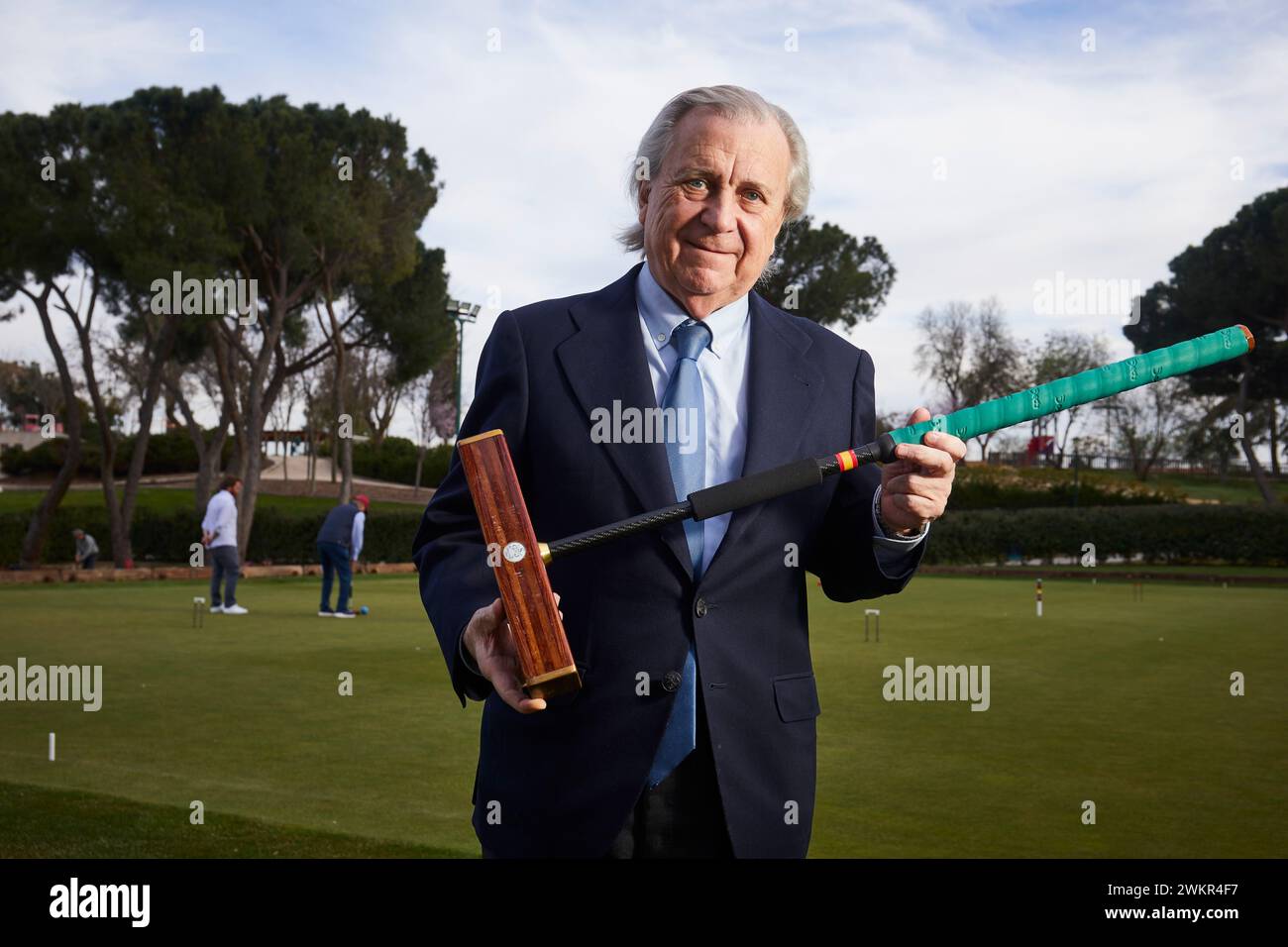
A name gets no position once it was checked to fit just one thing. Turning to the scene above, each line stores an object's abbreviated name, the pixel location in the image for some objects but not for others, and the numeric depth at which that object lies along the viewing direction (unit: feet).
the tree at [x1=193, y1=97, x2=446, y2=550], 123.65
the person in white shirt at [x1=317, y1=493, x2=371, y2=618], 66.69
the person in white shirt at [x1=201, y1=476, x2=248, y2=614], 68.03
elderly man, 8.05
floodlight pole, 110.52
